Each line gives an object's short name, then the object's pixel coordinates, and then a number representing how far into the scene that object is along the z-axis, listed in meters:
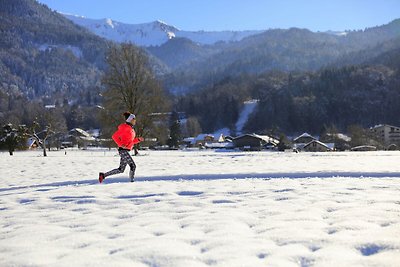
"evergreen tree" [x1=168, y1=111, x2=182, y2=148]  84.62
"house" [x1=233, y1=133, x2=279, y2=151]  103.63
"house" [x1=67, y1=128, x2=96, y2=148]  123.43
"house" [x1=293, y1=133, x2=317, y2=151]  112.81
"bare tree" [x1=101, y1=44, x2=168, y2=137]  34.22
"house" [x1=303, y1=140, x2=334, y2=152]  85.56
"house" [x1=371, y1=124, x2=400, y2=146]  115.36
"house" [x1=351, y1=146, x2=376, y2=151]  69.64
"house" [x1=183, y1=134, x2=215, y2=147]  125.69
